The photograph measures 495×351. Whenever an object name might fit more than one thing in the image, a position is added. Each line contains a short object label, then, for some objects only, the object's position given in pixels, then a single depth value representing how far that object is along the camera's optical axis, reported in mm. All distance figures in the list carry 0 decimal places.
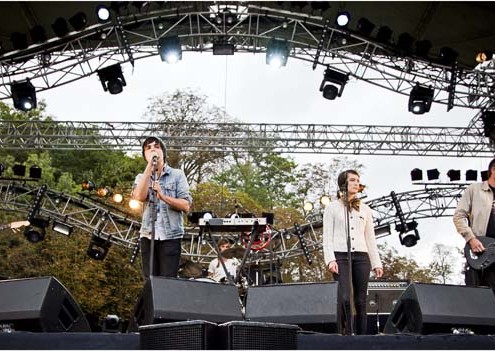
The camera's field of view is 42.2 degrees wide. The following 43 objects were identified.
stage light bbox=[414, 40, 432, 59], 11398
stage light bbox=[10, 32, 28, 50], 10945
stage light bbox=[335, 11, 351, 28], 10922
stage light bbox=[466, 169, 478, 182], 15195
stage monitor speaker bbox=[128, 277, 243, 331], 3180
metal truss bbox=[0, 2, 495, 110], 11250
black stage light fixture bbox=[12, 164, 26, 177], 15188
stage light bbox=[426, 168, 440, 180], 15531
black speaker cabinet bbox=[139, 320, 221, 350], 2541
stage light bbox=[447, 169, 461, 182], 15328
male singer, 4211
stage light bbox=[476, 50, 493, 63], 11602
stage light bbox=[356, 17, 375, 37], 10945
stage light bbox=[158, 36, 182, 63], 11328
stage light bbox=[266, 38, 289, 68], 11508
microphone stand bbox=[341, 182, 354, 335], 4573
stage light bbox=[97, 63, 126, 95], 11852
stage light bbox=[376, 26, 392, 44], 11133
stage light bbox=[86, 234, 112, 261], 15930
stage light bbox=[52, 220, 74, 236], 15617
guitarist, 4781
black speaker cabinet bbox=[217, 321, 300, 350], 2553
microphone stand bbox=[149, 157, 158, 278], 4073
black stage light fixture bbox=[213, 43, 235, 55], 11531
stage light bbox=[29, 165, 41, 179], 14789
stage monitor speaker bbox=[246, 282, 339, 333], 3510
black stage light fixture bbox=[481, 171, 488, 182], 13203
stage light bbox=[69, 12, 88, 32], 10688
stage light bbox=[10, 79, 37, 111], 11641
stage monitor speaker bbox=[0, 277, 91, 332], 3279
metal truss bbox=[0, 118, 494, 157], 14266
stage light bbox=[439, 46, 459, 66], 11547
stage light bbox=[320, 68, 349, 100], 12078
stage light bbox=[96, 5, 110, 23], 10629
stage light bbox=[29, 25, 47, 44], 10898
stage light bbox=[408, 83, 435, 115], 12039
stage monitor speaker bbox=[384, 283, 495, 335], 3338
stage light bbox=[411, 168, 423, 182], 15617
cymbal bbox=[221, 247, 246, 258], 8086
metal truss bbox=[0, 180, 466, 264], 15633
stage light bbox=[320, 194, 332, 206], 15555
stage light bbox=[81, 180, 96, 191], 16031
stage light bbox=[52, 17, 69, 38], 10805
